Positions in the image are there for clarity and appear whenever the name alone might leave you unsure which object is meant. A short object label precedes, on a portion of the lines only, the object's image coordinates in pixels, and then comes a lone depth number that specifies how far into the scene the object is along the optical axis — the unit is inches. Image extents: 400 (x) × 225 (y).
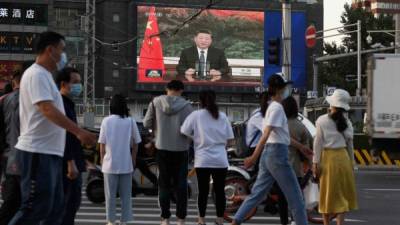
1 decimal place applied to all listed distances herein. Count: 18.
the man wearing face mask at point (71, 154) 315.3
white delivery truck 978.1
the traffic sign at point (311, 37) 1401.8
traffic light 955.3
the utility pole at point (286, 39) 941.8
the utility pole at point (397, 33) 1916.8
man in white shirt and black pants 243.1
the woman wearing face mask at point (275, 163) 362.6
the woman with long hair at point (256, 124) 397.1
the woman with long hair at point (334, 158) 381.4
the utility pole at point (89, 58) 1722.4
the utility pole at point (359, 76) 1785.1
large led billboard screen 2861.7
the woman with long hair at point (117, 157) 388.8
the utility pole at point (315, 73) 1802.9
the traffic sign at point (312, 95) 1553.2
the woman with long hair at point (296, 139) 415.2
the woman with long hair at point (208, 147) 402.0
